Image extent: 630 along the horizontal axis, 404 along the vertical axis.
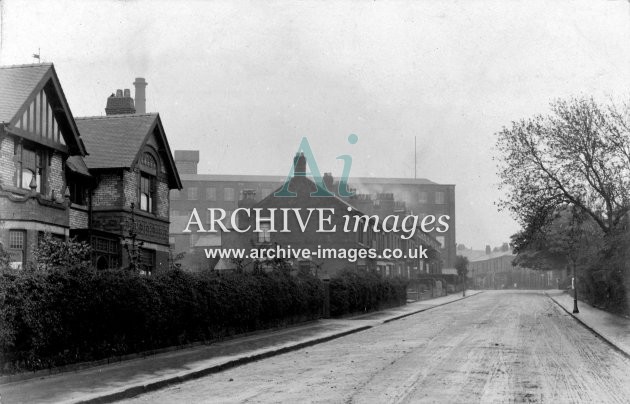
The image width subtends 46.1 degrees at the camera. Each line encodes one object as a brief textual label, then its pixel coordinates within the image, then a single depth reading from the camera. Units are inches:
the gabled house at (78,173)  869.8
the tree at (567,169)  1422.2
